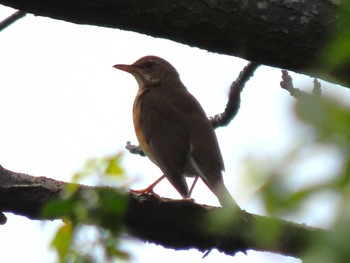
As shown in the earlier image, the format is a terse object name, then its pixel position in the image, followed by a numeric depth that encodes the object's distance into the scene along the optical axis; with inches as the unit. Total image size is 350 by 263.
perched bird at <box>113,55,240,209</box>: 522.6
